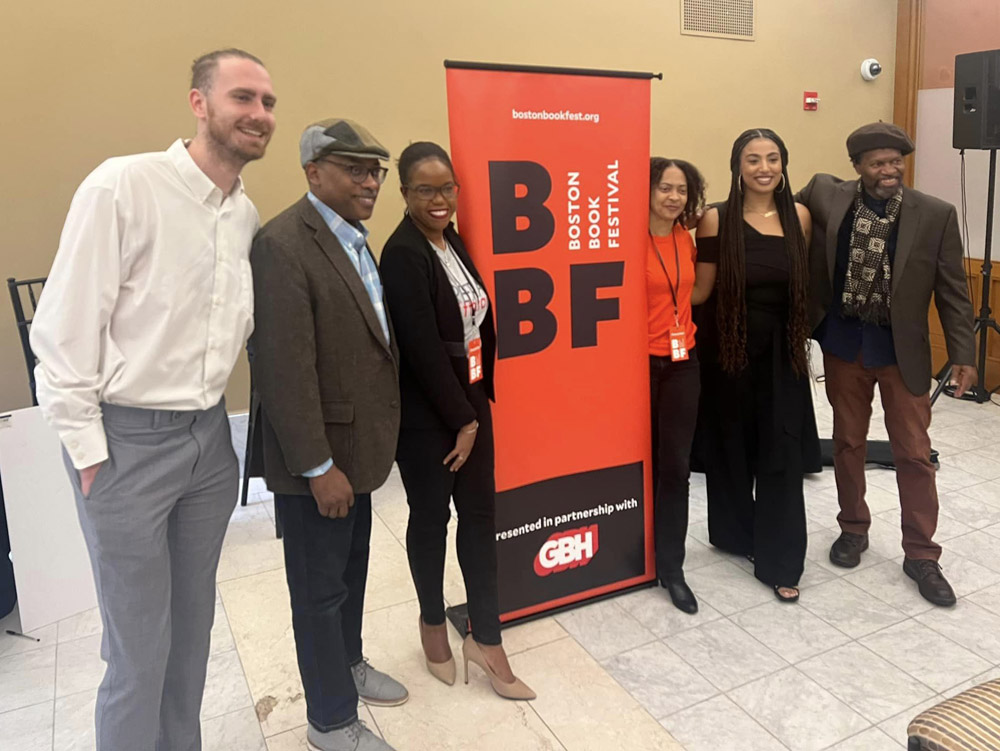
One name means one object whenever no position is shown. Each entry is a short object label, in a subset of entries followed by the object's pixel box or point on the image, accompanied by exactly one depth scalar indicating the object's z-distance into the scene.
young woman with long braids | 2.55
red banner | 2.29
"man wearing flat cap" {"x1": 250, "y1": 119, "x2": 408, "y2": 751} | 1.67
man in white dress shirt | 1.42
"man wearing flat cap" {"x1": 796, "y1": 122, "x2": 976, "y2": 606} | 2.59
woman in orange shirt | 2.51
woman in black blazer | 1.95
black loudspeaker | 4.49
